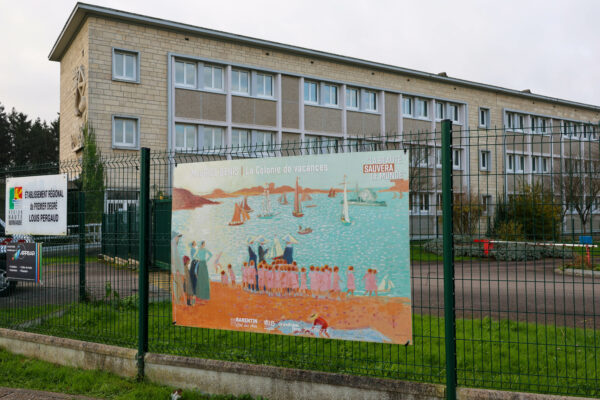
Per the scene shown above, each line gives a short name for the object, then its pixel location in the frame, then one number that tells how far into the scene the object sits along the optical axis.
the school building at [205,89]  26.22
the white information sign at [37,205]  7.27
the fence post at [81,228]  7.18
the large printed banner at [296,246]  4.80
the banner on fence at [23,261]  7.47
